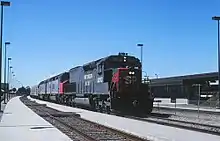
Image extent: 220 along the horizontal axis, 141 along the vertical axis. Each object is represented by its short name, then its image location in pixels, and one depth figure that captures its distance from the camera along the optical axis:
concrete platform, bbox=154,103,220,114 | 37.53
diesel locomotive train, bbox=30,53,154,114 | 27.33
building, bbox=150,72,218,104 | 49.56
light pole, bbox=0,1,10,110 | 32.69
